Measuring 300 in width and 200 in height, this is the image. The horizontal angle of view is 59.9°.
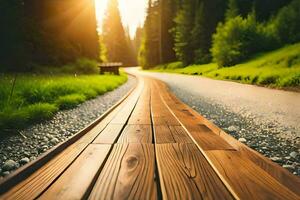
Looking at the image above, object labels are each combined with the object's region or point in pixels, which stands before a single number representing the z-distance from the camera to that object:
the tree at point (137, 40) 96.44
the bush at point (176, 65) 37.75
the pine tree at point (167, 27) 47.22
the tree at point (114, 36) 64.44
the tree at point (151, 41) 50.41
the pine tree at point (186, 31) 36.69
